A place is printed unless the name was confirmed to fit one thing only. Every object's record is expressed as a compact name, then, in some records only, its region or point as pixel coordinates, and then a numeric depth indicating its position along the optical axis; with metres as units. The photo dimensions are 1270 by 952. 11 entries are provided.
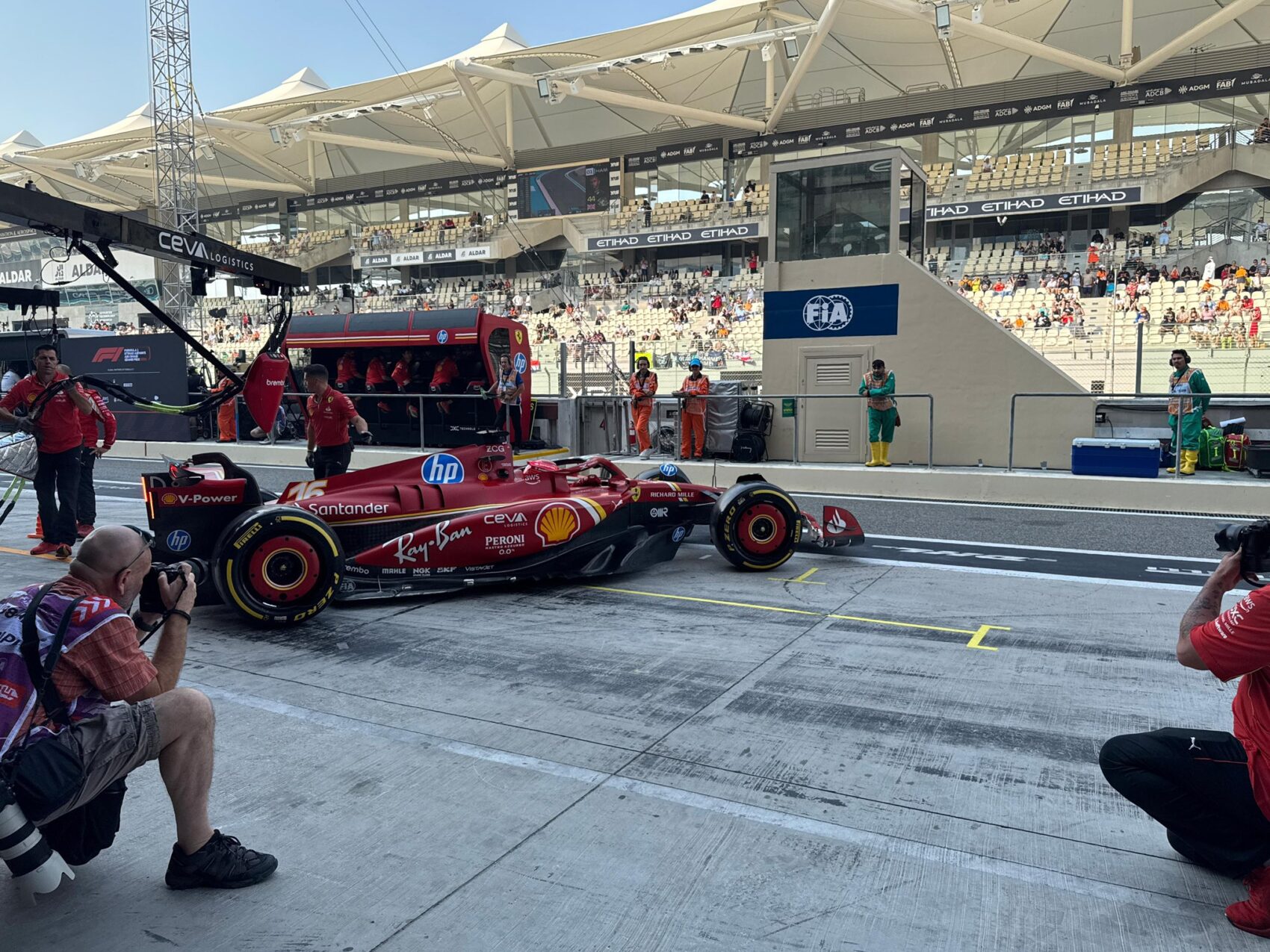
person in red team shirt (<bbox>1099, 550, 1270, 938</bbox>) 2.78
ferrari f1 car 6.06
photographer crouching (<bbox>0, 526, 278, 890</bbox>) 2.53
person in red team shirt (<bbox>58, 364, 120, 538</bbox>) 8.63
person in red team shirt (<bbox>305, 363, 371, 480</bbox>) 8.48
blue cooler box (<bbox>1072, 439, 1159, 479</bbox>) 11.94
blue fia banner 14.38
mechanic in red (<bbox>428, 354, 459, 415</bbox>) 18.73
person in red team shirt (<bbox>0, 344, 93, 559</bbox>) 8.12
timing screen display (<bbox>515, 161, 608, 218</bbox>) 46.44
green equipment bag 12.87
